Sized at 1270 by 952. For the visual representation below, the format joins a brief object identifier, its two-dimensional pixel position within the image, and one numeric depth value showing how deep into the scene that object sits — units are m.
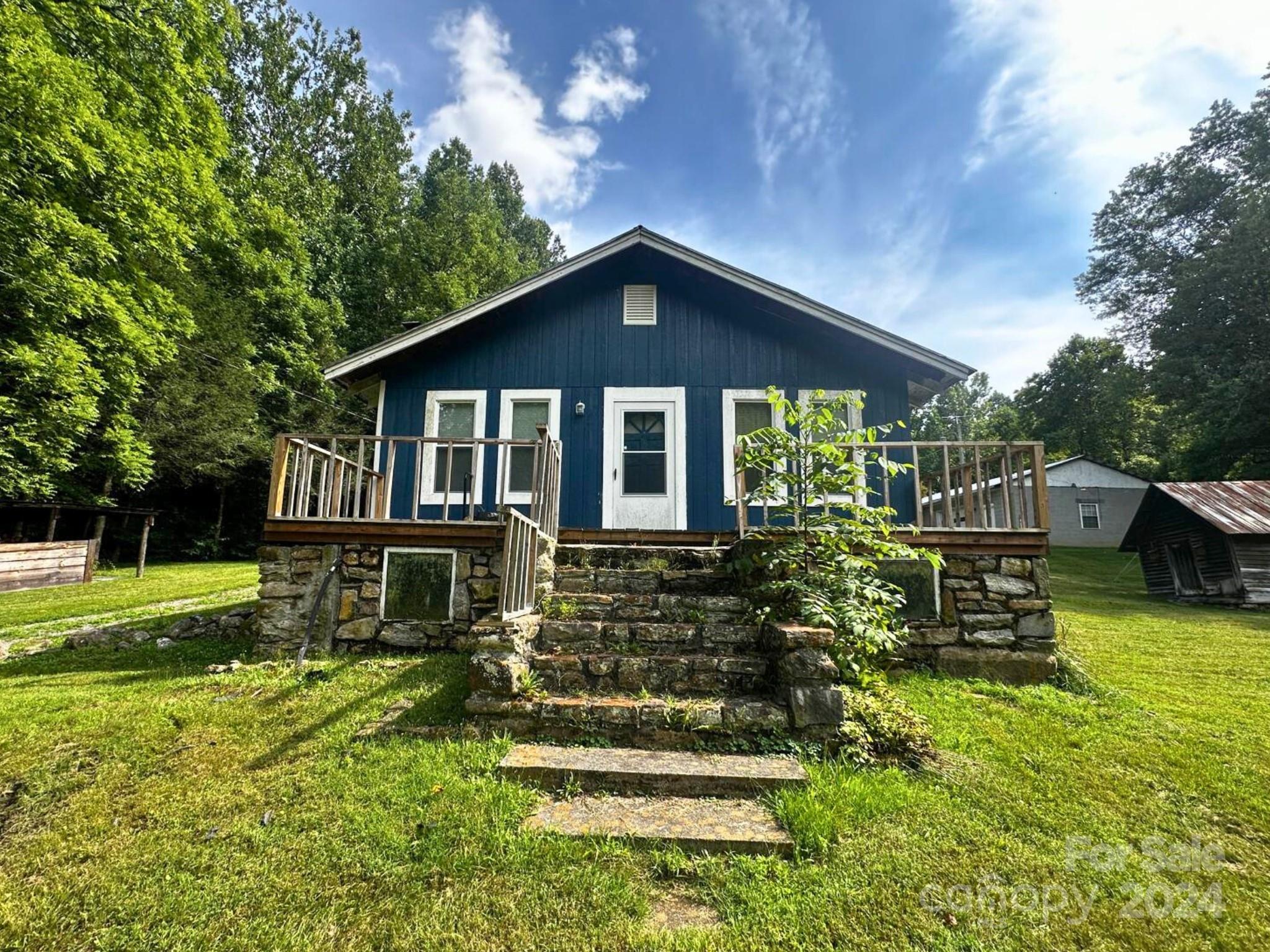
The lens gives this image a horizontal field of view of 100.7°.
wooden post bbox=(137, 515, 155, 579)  13.46
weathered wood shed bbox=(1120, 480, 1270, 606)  11.28
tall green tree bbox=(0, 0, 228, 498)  9.09
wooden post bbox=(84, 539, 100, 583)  12.78
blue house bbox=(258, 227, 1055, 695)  4.12
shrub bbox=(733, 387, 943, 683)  3.81
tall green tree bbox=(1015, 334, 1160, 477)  28.98
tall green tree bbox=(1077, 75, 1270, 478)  18.84
